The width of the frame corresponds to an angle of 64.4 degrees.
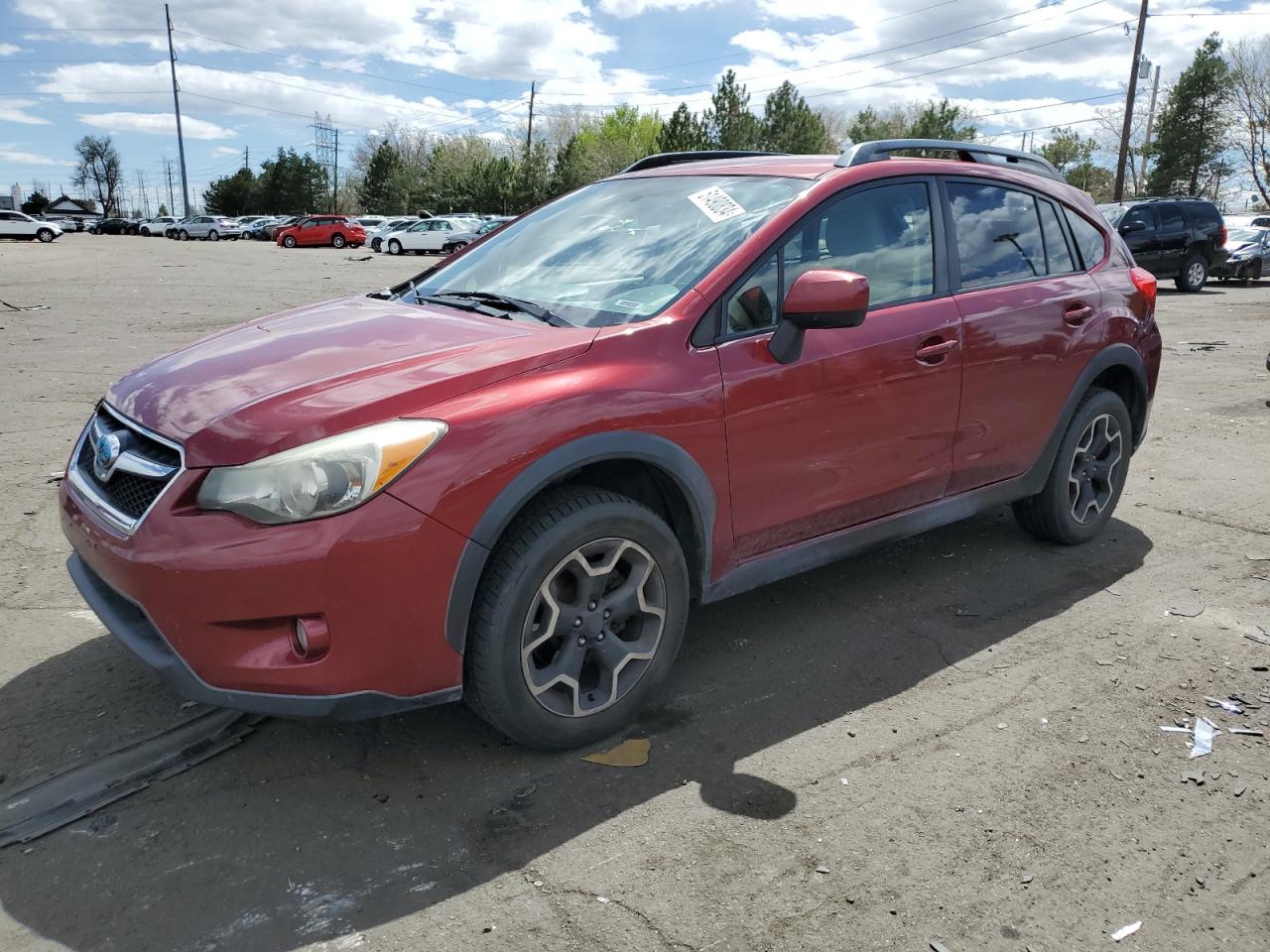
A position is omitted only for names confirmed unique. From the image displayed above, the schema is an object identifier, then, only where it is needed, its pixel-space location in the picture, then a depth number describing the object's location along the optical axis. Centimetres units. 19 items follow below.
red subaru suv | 259
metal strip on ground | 270
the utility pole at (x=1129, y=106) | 3619
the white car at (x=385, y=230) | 4504
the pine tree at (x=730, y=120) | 5759
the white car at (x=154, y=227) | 6762
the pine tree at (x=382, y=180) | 7969
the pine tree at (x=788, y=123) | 5944
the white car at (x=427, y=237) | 4259
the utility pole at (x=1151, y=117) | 6219
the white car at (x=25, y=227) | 4706
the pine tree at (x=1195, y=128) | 5759
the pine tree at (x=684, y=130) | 5828
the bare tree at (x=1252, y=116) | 6059
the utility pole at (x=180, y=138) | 7756
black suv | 2053
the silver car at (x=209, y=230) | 5991
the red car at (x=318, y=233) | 4812
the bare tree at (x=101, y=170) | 11969
